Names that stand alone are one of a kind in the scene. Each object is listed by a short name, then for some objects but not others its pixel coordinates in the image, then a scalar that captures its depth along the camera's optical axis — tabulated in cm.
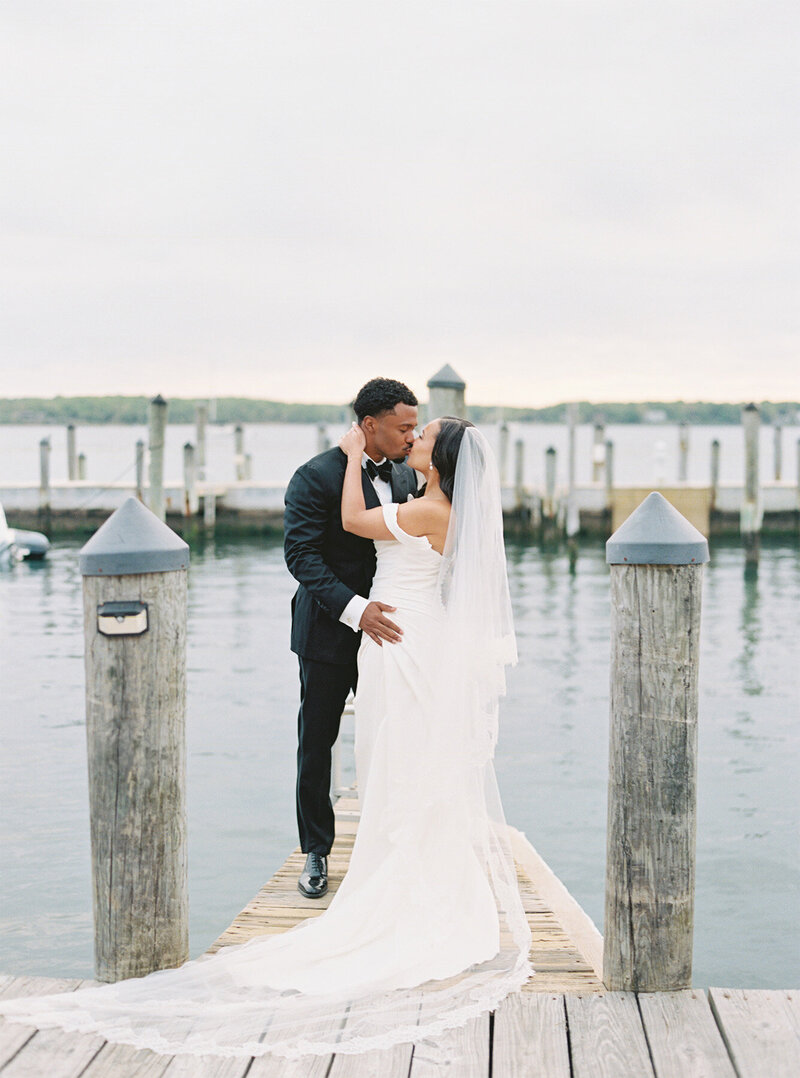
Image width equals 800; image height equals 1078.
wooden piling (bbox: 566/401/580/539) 2208
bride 260
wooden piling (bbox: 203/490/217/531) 2347
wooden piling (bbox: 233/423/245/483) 2744
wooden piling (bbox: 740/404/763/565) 2097
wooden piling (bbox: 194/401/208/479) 2597
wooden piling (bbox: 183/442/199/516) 2247
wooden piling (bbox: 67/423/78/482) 2653
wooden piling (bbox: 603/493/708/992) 271
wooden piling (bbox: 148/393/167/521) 1894
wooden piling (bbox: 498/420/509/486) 2610
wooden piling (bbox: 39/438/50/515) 2341
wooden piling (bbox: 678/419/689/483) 2598
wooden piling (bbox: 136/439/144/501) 2182
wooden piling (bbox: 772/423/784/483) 2711
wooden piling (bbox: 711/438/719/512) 2272
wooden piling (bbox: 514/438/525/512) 2308
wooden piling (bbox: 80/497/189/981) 269
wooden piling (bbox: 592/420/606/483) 2547
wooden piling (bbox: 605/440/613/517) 2255
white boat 1861
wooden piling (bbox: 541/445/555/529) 2289
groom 344
